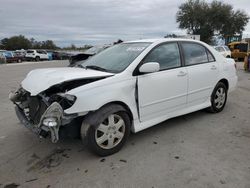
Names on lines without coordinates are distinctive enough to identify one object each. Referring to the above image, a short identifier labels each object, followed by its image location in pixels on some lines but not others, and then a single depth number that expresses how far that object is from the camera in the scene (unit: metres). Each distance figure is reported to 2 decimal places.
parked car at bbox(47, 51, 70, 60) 31.51
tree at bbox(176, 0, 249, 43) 31.67
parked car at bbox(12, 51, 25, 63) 25.14
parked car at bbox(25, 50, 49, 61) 27.81
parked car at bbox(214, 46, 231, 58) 17.05
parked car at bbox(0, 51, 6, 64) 22.84
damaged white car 2.40
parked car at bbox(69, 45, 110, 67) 9.40
